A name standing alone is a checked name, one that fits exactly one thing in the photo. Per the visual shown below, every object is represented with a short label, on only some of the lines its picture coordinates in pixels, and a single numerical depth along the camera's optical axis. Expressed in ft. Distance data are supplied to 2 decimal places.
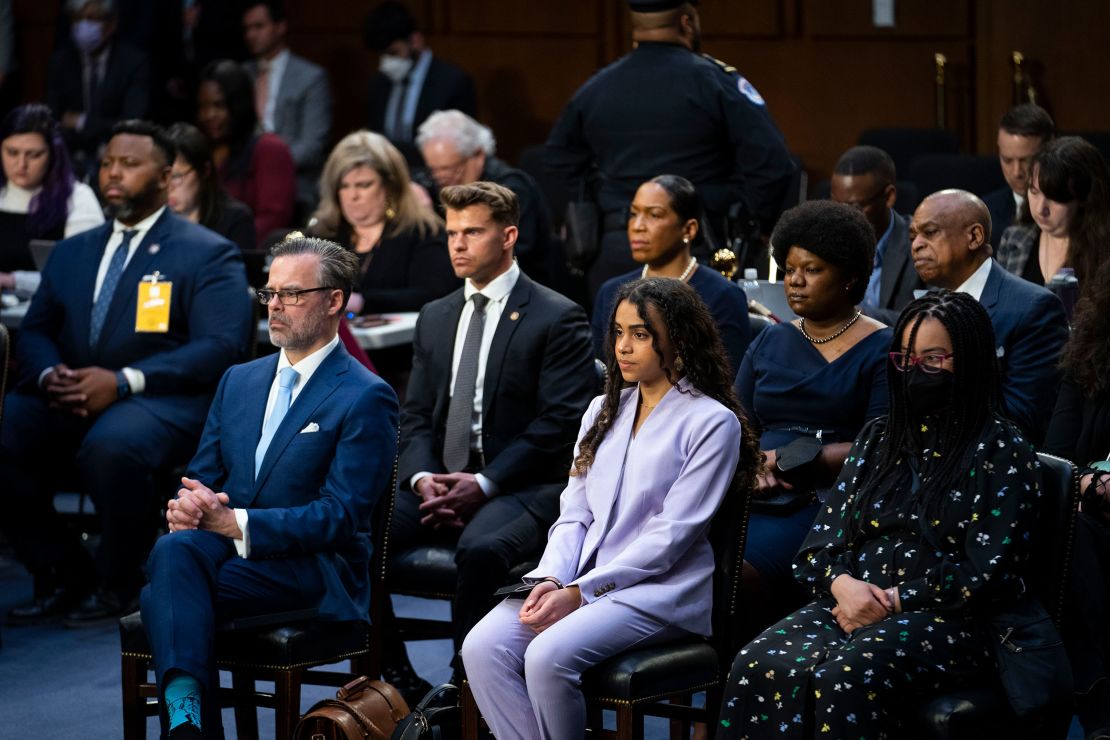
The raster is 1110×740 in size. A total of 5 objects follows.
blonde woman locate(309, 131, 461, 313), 41.06
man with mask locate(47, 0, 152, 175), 55.47
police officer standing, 37.93
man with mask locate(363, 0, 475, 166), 55.31
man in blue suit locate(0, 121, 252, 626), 34.42
